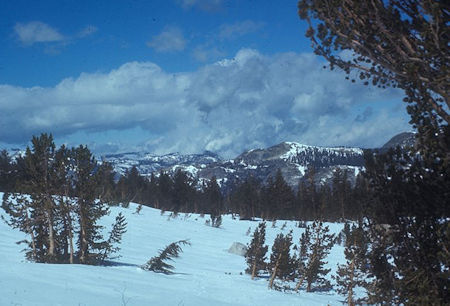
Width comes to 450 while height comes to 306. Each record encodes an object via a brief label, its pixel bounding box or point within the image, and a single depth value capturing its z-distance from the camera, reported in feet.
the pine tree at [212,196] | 274.85
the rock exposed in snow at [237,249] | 120.03
